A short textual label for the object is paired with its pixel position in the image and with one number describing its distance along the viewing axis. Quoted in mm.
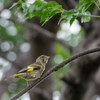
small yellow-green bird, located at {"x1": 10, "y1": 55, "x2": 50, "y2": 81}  6541
